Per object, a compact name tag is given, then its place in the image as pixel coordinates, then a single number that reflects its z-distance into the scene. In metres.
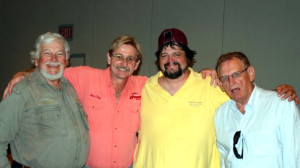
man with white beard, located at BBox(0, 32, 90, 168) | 1.85
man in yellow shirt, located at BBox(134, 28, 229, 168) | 2.16
